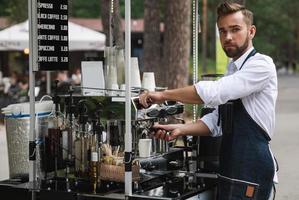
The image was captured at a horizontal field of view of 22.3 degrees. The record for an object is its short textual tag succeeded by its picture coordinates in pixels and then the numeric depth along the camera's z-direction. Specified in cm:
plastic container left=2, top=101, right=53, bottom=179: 542
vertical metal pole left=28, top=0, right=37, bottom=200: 469
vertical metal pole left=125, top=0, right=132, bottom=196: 410
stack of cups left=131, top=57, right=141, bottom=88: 534
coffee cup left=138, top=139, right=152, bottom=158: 460
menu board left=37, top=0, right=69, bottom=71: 493
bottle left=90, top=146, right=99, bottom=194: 454
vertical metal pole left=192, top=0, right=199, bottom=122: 555
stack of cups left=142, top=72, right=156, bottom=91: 543
